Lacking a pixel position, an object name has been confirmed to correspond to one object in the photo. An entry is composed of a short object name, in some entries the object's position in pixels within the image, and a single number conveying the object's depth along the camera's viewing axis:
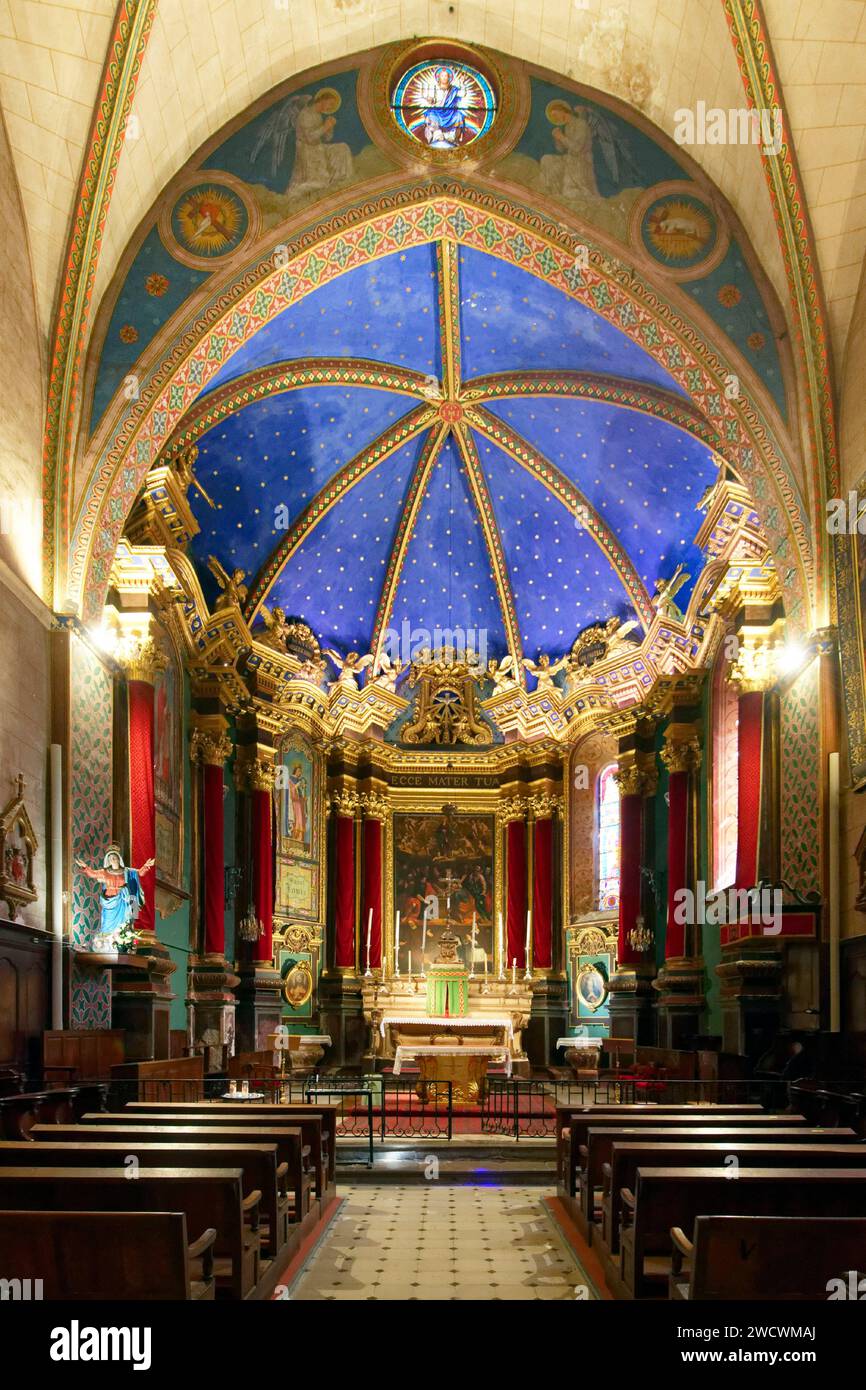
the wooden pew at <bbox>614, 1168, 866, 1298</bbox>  5.59
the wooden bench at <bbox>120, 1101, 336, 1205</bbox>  9.04
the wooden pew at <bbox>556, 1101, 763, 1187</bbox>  10.20
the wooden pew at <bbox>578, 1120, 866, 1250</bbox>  7.85
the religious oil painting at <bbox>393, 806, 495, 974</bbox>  23.89
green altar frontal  21.05
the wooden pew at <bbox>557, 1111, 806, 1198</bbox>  9.02
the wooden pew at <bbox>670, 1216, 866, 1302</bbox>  4.72
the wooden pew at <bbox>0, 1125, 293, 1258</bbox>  6.48
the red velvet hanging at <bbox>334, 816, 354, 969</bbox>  22.83
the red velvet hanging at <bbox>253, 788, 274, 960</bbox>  20.75
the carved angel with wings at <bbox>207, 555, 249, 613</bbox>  20.02
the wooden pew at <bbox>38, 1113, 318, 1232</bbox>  7.69
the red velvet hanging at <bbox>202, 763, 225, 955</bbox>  19.33
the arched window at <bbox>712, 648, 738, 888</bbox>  18.19
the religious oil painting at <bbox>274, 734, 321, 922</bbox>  22.41
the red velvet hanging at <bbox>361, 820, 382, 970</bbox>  23.39
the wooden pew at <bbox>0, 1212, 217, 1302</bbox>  4.75
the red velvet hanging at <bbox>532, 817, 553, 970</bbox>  22.95
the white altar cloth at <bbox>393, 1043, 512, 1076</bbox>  17.08
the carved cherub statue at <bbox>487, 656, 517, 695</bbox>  23.98
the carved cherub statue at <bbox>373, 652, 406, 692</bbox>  23.97
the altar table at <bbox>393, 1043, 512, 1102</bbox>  16.80
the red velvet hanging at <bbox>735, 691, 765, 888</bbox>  15.66
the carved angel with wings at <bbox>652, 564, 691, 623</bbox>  20.34
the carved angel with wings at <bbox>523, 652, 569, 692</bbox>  23.53
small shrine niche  11.40
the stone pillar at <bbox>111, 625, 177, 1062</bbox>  15.01
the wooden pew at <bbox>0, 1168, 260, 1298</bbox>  5.49
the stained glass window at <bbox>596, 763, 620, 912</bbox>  22.75
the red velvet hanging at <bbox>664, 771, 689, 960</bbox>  19.50
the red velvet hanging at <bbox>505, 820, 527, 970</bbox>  23.52
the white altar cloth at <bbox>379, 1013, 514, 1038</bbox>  20.03
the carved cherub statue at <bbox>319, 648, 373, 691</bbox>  23.42
